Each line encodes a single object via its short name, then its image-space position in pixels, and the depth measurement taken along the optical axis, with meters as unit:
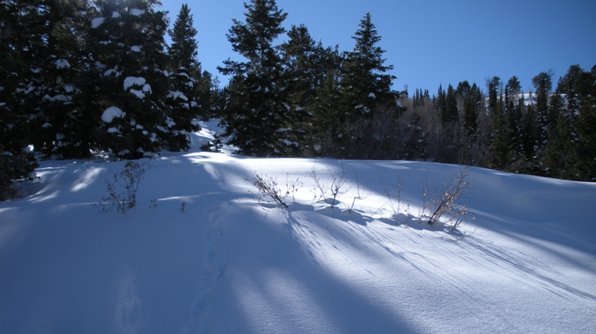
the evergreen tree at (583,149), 21.48
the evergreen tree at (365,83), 19.72
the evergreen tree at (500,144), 32.91
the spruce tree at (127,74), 11.68
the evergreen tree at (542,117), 49.75
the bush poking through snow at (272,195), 4.43
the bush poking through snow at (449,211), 4.28
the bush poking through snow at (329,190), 4.90
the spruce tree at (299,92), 17.05
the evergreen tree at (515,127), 37.07
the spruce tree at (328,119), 18.02
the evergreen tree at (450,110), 54.59
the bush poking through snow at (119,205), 4.13
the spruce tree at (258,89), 16.45
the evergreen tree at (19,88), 6.75
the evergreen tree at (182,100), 17.77
